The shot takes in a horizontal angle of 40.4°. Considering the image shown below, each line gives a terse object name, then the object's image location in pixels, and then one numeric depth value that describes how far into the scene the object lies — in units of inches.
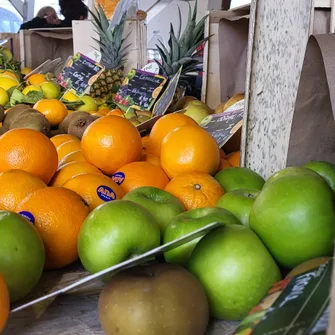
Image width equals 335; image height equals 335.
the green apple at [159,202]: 31.1
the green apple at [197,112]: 66.7
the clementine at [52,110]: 72.7
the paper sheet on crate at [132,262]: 17.4
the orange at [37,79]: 98.6
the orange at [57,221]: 30.5
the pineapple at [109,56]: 96.6
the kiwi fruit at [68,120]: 68.5
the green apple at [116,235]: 25.5
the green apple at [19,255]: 25.3
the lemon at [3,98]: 90.0
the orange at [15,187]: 35.0
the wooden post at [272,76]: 38.4
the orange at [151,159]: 46.4
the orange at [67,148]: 49.7
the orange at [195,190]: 36.0
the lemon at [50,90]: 90.4
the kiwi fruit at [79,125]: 63.2
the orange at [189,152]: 40.6
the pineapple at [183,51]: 86.6
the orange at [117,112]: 68.6
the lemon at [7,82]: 97.0
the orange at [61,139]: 52.9
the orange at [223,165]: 45.7
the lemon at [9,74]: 103.4
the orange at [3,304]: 22.2
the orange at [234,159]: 49.1
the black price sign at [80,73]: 86.2
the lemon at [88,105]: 83.4
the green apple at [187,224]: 26.5
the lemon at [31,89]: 89.4
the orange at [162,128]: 49.1
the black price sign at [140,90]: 73.0
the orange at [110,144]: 42.4
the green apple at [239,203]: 30.1
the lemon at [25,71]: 117.5
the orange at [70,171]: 41.4
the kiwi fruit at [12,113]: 72.7
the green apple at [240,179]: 38.1
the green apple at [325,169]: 31.9
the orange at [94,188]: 35.7
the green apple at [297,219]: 24.4
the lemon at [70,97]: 85.0
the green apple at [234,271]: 23.8
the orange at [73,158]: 46.1
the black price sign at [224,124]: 47.9
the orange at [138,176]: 40.0
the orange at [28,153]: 39.2
